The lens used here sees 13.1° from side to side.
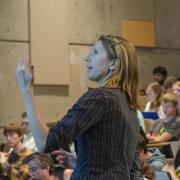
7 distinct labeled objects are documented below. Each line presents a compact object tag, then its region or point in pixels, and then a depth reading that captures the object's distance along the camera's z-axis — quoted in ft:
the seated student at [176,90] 27.94
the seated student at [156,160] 20.40
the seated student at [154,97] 32.98
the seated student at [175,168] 20.06
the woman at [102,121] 8.30
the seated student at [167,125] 26.35
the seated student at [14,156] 24.78
